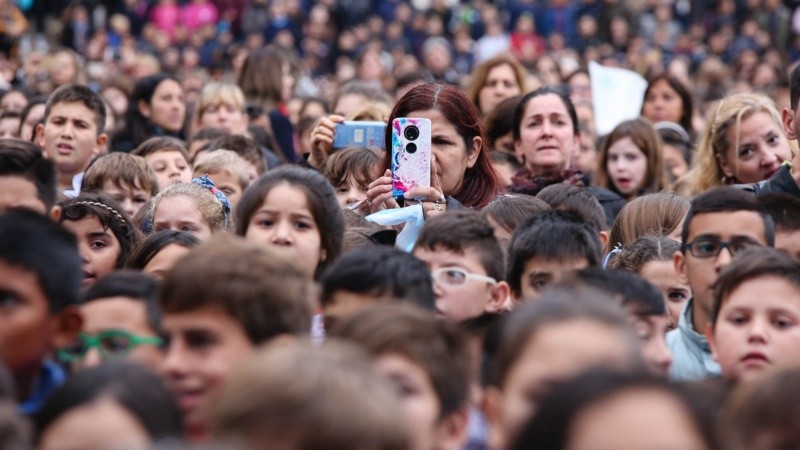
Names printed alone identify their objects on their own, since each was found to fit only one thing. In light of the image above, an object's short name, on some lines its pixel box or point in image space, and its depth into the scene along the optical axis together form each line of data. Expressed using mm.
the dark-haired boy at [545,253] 10836
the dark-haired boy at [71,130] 16922
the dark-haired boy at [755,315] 9008
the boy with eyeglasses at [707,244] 10680
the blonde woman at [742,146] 15711
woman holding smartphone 13008
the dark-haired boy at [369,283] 9172
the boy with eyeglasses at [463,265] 10453
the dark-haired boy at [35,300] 7793
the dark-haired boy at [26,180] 9945
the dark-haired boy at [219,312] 7457
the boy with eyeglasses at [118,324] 8391
